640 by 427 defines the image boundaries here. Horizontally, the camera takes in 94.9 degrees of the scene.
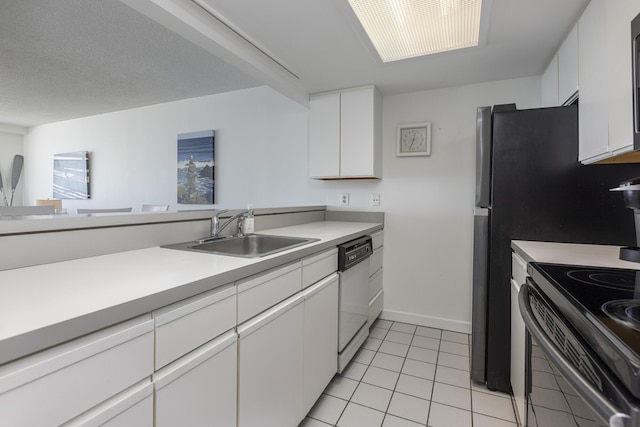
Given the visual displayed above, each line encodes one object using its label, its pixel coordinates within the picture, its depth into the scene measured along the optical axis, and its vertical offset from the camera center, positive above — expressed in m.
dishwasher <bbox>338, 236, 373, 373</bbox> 1.72 -0.57
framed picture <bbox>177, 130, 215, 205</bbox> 3.31 +0.47
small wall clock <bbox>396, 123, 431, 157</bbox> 2.51 +0.61
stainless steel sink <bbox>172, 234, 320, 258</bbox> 1.51 -0.19
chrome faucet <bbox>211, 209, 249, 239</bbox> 1.58 -0.08
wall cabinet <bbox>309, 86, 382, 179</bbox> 2.44 +0.65
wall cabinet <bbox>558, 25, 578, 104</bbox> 1.53 +0.80
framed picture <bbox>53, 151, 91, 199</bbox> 4.34 +0.50
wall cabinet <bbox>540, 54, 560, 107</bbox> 1.86 +0.86
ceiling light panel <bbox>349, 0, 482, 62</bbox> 1.47 +1.03
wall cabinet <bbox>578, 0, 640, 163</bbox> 1.03 +0.54
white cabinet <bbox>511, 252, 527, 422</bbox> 1.28 -0.61
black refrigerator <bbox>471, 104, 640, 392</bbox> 1.47 +0.04
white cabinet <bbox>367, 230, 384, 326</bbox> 2.32 -0.58
